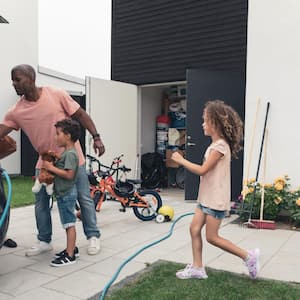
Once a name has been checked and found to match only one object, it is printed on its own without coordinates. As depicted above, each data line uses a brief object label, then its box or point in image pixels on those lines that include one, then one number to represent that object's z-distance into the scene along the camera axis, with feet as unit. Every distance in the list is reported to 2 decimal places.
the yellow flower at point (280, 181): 16.40
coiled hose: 9.29
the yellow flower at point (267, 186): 16.66
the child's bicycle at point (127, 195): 17.30
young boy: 10.66
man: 10.96
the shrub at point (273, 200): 16.10
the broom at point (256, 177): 15.98
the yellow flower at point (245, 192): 16.96
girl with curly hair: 9.41
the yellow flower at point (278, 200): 16.02
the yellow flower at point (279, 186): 16.26
